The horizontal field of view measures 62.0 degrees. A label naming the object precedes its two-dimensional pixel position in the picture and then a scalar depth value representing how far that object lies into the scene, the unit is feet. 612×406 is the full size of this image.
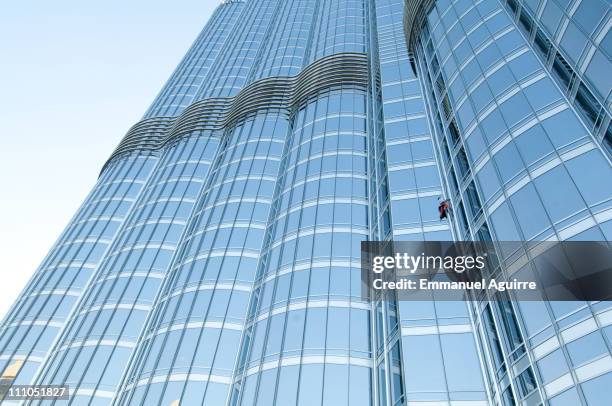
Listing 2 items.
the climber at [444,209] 109.50
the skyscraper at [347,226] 79.05
